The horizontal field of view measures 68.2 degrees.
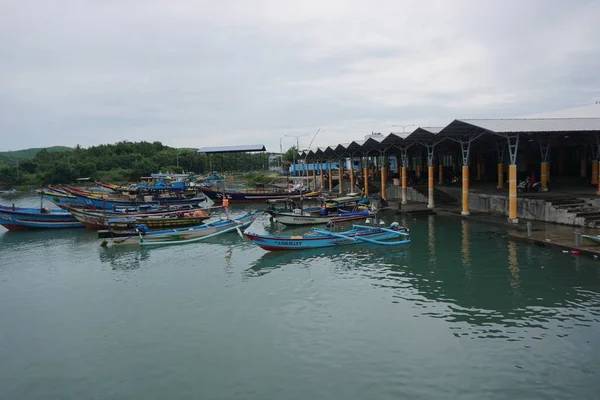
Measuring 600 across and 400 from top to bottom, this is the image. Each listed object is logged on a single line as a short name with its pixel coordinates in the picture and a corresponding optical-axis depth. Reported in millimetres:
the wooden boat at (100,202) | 35128
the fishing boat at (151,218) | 26344
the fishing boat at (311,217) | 25875
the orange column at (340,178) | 46500
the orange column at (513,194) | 20969
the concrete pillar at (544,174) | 25391
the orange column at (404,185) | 32062
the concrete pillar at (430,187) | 28264
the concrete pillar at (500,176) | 28891
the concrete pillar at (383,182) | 35031
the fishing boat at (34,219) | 28250
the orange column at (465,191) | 24594
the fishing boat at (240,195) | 43562
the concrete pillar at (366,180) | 39025
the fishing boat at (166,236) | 22016
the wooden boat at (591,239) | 15622
